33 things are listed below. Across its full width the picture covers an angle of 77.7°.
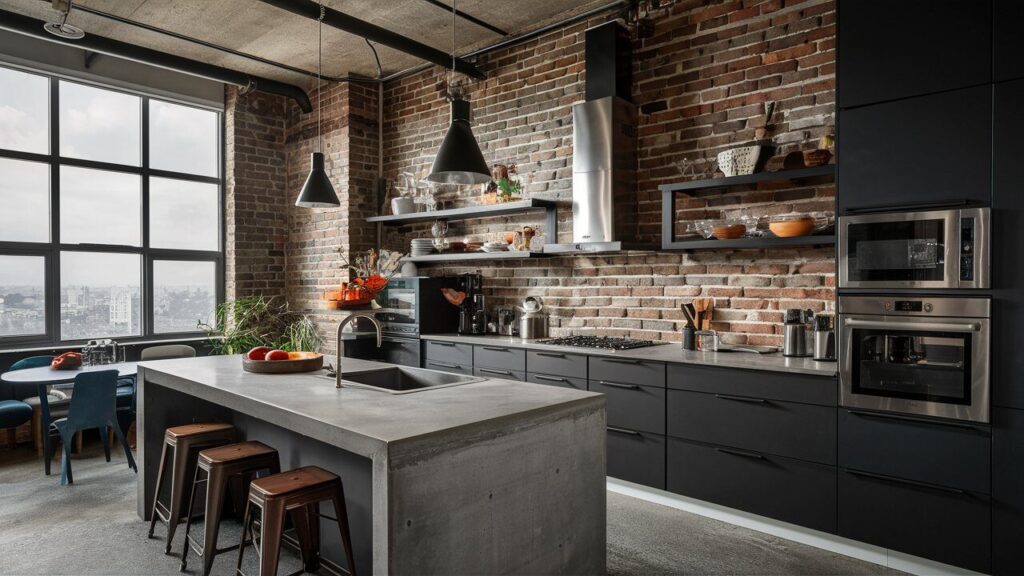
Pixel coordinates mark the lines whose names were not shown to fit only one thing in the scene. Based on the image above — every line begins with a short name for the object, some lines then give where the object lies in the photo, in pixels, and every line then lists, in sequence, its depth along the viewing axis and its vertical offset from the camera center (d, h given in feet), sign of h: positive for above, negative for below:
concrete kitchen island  6.25 -2.05
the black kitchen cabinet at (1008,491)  8.68 -2.87
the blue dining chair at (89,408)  13.85 -2.81
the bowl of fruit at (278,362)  10.36 -1.31
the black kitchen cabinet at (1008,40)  8.68 +3.34
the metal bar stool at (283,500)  7.81 -2.74
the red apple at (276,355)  10.58 -1.21
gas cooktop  13.62 -1.33
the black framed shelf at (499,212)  15.84 +1.92
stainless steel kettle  16.01 -0.99
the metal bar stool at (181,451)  10.31 -2.82
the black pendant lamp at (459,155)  9.94 +2.01
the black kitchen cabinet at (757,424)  10.32 -2.44
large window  17.49 +2.09
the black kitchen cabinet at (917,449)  8.98 -2.47
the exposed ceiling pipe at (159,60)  14.83 +6.09
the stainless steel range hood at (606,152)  14.12 +2.98
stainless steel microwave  9.03 +0.50
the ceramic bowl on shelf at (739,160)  12.26 +2.40
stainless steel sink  10.09 -1.58
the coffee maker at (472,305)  17.45 -0.63
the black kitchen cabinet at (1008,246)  8.72 +0.51
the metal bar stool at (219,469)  9.14 -2.78
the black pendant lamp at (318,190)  13.41 +1.97
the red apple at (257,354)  10.67 -1.20
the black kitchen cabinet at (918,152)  9.02 +1.97
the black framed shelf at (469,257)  16.07 +0.67
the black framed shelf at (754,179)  11.27 +1.97
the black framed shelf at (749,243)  11.28 +0.76
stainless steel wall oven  9.03 -1.09
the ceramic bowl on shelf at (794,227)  11.62 +1.04
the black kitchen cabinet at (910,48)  9.03 +3.53
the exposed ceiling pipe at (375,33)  14.08 +6.06
